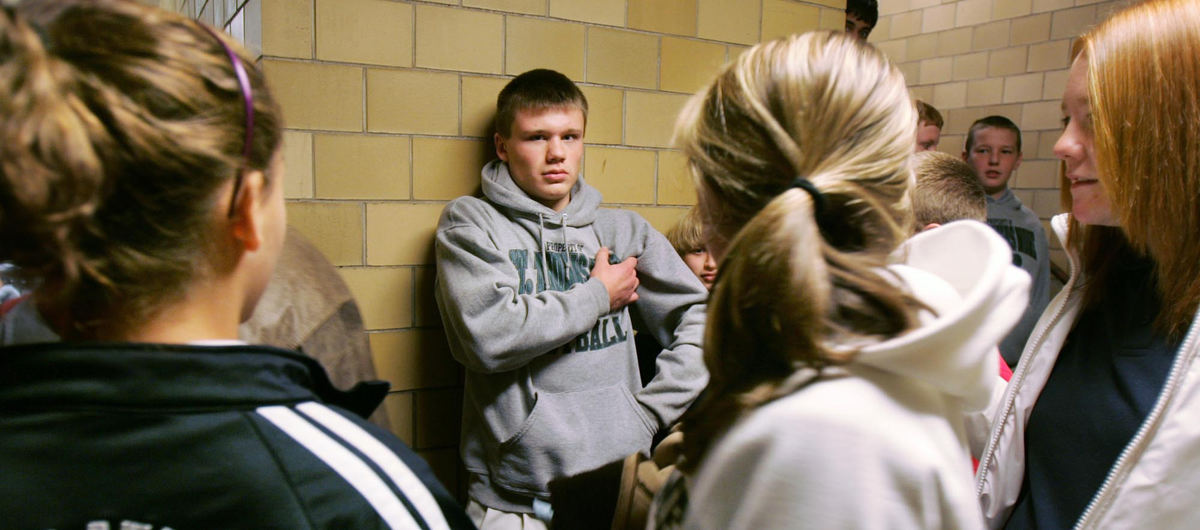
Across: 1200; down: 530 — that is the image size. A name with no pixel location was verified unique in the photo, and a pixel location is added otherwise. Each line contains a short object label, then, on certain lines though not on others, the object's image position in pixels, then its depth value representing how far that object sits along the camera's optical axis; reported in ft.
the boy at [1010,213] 9.34
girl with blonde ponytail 2.14
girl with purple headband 1.88
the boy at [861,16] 11.14
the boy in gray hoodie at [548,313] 5.76
